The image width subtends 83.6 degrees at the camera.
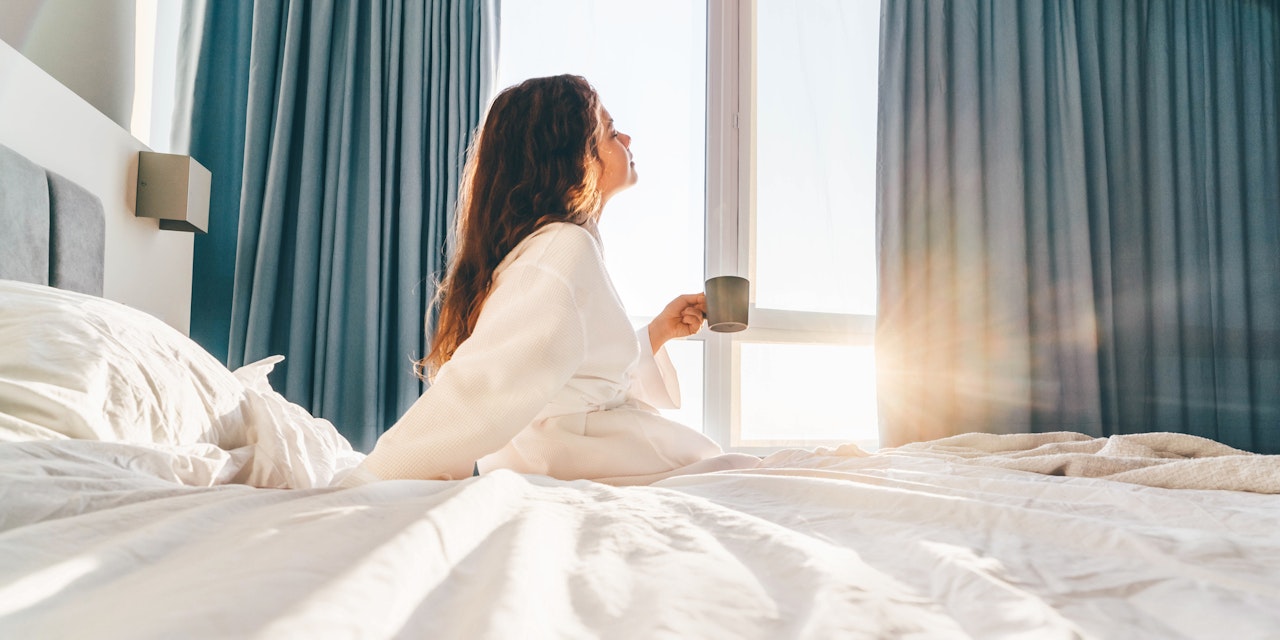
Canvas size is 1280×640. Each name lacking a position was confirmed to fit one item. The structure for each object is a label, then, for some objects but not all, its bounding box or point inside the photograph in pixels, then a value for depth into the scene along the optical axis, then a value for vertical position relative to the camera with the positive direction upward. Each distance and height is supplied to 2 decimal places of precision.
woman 0.98 +0.04
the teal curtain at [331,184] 2.11 +0.53
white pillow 0.69 -0.03
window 2.71 +0.64
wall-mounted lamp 1.71 +0.40
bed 0.34 -0.12
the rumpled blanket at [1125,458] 0.90 -0.15
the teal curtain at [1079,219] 2.73 +0.58
